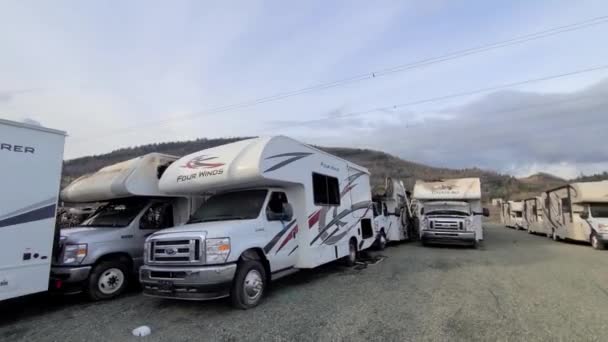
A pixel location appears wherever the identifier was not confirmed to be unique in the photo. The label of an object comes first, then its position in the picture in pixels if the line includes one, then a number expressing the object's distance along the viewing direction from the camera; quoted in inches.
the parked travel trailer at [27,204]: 205.9
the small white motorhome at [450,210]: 574.9
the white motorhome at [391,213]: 585.0
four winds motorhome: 223.6
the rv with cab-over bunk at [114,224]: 256.5
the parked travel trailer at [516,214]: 1195.9
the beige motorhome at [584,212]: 584.1
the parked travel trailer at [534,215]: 919.5
